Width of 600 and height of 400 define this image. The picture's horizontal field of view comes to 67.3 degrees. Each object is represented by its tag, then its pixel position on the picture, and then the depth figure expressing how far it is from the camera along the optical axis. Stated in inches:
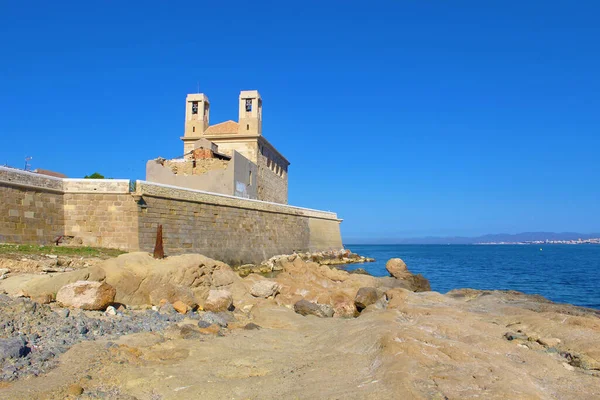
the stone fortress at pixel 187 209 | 584.4
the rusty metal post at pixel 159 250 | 520.4
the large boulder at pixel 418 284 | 701.9
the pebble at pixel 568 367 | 239.1
